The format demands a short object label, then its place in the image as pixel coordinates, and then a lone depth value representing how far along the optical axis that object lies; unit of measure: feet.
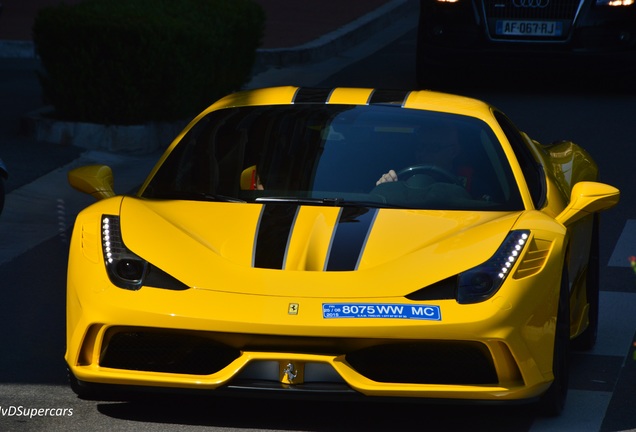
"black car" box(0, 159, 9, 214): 61.31
